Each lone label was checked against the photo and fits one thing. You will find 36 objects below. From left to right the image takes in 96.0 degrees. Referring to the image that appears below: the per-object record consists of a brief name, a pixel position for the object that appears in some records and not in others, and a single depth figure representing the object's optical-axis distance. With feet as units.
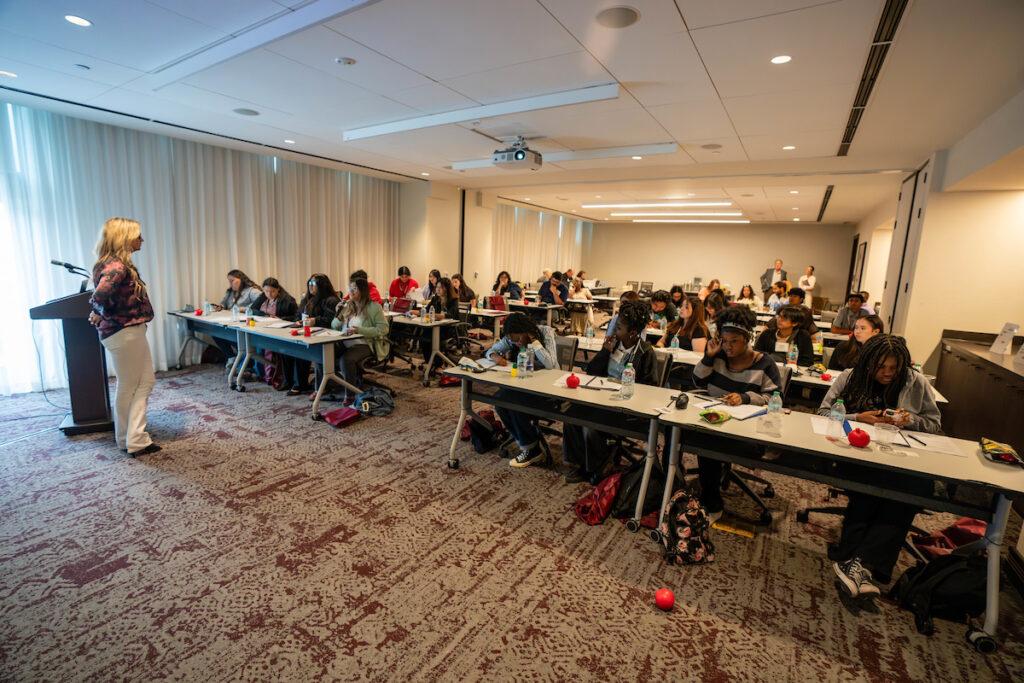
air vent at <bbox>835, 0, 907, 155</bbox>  7.67
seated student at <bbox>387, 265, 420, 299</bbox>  25.93
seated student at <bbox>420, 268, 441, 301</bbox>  25.84
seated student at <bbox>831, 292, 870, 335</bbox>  19.74
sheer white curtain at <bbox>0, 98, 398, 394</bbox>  16.29
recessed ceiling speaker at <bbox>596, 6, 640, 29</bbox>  7.98
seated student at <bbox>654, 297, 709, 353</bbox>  16.62
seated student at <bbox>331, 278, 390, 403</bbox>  16.21
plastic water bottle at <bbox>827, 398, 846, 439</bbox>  7.94
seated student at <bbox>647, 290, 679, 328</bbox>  20.99
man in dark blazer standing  44.96
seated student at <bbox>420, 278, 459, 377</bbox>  21.49
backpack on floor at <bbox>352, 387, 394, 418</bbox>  15.31
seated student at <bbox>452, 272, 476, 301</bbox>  26.45
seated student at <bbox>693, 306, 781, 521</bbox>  9.84
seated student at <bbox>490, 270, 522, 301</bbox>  30.22
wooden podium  12.23
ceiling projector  16.92
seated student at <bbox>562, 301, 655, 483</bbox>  11.18
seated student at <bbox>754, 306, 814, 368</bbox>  15.25
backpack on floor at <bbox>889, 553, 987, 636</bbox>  6.91
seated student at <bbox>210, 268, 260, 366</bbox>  19.88
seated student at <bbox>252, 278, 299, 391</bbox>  18.90
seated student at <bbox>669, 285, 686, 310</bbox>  23.00
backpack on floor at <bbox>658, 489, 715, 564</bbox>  8.30
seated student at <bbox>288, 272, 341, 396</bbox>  17.61
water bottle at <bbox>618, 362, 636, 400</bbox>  9.68
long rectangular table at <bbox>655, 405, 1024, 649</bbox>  6.61
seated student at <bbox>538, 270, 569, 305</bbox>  28.27
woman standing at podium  10.76
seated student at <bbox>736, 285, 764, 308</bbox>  35.55
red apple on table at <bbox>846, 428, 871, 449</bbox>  7.38
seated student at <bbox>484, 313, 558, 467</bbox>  11.99
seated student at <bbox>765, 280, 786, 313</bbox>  31.60
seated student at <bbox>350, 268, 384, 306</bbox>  16.90
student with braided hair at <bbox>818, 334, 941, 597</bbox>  7.63
